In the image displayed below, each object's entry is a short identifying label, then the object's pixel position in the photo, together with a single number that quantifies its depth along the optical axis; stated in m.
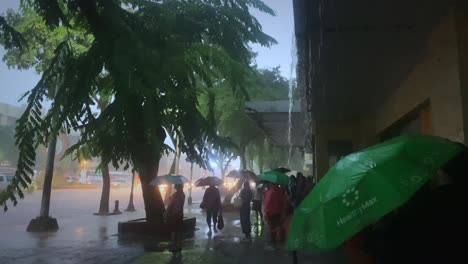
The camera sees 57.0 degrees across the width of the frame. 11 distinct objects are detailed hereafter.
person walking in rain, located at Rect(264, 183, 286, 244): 10.01
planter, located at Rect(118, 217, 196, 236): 13.21
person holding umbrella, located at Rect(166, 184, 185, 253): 10.23
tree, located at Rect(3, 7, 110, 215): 16.08
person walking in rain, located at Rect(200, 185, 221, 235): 13.00
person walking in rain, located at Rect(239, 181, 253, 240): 12.43
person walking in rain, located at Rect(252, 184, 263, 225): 13.79
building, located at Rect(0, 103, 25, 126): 67.00
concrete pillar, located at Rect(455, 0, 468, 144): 4.46
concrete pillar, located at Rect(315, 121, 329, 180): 13.62
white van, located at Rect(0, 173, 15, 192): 34.48
